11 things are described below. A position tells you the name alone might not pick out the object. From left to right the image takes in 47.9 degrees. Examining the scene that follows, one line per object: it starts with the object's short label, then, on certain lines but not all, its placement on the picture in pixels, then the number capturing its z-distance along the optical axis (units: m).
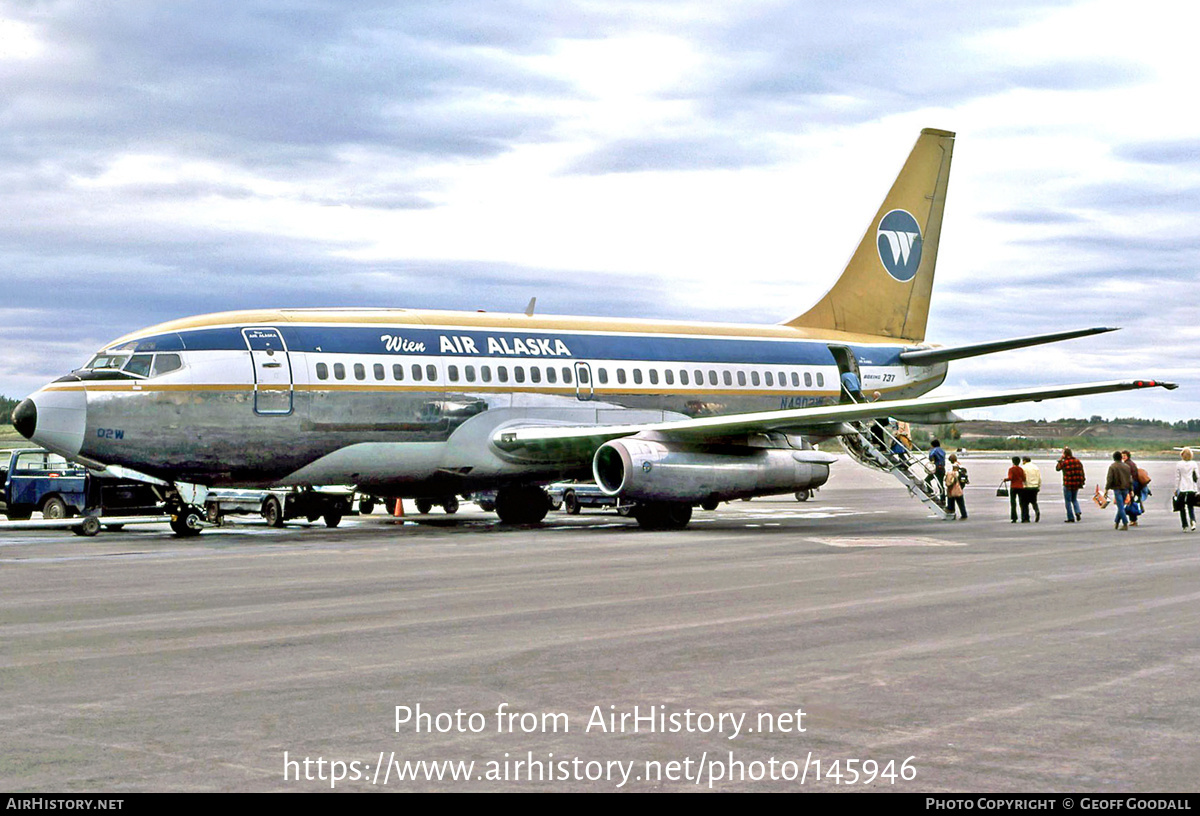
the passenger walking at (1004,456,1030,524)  30.48
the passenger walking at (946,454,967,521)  31.16
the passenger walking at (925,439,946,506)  32.62
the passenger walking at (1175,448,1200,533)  27.70
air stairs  31.42
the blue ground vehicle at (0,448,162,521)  27.84
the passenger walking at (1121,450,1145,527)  28.63
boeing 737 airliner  25.00
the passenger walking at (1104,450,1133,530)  27.88
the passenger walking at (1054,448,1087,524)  30.59
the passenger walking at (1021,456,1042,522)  30.38
